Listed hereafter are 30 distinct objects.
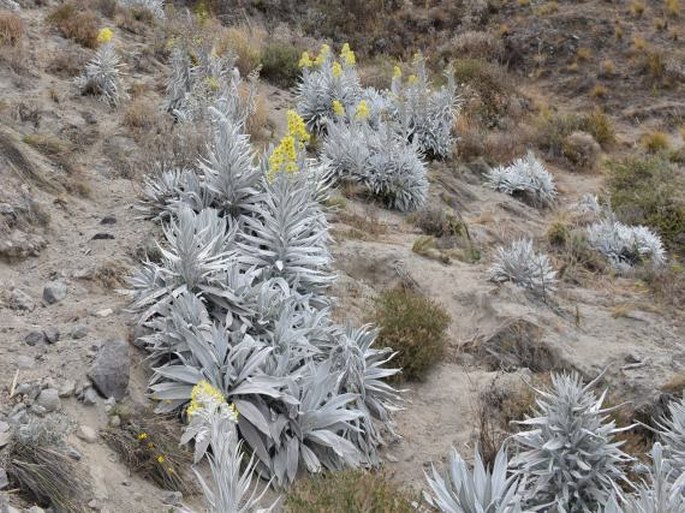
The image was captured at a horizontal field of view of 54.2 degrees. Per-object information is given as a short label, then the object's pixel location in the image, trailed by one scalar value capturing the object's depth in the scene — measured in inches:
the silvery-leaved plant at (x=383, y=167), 295.3
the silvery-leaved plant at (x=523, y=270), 243.4
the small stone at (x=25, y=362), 135.6
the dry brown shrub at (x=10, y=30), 299.3
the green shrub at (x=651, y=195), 336.5
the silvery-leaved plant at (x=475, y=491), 116.3
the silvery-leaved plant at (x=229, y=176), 204.8
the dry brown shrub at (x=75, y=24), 336.8
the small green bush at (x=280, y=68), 410.9
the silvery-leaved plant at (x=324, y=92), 351.6
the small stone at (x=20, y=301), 154.6
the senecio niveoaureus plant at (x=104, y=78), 287.4
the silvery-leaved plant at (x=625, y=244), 298.0
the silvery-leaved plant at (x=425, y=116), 355.3
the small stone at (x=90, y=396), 133.3
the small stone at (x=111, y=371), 136.9
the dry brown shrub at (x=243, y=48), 389.1
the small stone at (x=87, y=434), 124.8
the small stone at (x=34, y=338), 143.3
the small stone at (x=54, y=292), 161.5
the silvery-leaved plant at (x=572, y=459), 136.3
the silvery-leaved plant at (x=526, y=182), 354.0
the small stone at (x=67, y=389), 132.6
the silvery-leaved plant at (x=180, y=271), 158.9
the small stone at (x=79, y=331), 148.3
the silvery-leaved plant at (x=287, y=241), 183.0
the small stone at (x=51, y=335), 145.9
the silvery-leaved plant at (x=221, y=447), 76.3
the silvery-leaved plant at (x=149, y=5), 431.5
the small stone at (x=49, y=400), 127.0
